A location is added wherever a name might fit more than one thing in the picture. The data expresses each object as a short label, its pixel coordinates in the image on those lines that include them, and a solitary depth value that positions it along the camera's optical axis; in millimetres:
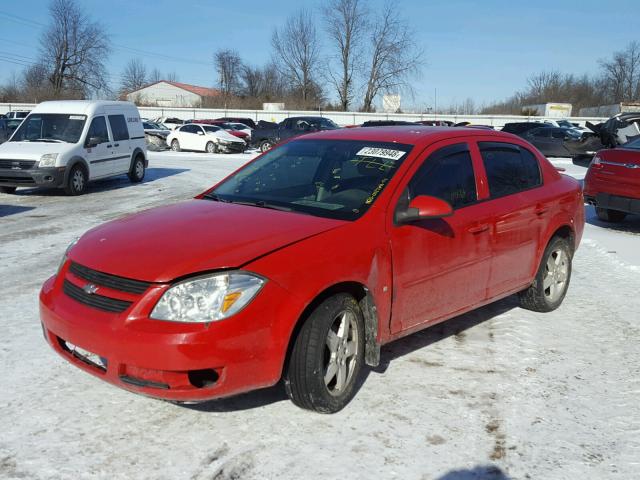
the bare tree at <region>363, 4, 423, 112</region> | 63188
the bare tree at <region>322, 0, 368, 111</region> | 64688
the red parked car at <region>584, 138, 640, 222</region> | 9234
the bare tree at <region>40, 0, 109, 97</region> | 74312
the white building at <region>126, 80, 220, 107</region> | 94250
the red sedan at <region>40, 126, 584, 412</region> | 3057
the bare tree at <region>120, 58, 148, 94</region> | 96512
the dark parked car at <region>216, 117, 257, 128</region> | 42272
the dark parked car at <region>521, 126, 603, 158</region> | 26484
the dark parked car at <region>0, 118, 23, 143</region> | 21191
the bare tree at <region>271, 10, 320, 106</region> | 69812
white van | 12805
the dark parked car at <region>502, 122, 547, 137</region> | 28183
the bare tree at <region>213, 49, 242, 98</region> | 87500
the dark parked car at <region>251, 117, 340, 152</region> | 28938
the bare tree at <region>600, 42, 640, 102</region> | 81044
